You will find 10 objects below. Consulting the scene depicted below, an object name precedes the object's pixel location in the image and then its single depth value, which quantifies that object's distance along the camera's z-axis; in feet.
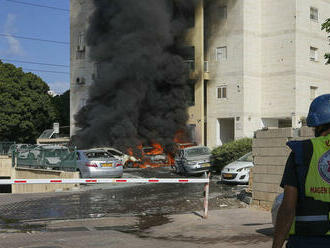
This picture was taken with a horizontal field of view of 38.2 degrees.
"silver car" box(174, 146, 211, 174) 70.79
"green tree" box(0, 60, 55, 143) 151.64
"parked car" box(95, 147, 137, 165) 91.47
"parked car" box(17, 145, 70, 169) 65.87
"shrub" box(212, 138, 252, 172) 70.33
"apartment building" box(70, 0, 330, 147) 107.65
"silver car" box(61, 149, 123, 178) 59.62
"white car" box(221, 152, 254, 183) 55.26
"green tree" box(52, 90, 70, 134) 168.55
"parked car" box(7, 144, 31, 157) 81.76
